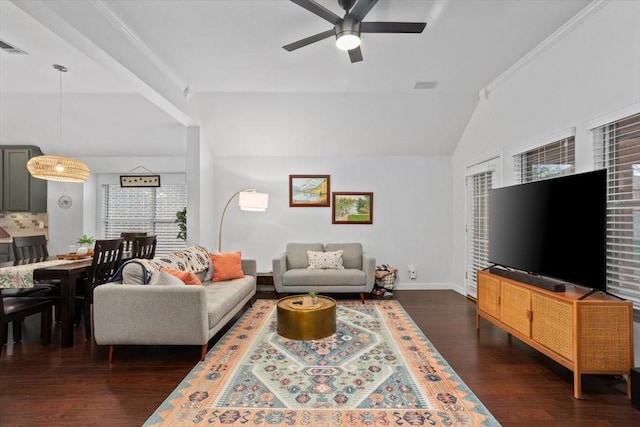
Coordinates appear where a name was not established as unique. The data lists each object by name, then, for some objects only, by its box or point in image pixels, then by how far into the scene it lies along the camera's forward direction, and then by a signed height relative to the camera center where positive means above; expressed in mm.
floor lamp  5234 +211
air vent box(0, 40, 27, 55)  3143 +1623
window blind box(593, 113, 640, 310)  2436 +112
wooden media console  2266 -827
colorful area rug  2051 -1263
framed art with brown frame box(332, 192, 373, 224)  5809 +120
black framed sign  6258 +622
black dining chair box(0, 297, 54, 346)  2920 -929
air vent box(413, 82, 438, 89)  4258 +1715
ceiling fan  2219 +1369
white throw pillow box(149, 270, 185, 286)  2967 -603
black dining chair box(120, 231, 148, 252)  4717 -377
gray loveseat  4824 -948
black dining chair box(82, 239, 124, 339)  3465 -614
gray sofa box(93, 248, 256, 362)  2805 -873
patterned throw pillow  5176 -722
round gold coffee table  3256 -1075
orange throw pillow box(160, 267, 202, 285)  3230 -619
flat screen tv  2375 -103
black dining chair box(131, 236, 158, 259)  4148 -449
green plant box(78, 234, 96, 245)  4513 -391
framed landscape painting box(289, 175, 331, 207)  5836 +433
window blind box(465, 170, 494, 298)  4633 -125
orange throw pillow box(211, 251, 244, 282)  4348 -713
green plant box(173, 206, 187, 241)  5527 -147
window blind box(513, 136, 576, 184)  3123 +580
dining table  3135 -657
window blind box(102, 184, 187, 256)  6391 +43
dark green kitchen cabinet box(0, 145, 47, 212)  5695 +573
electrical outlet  5699 -1005
